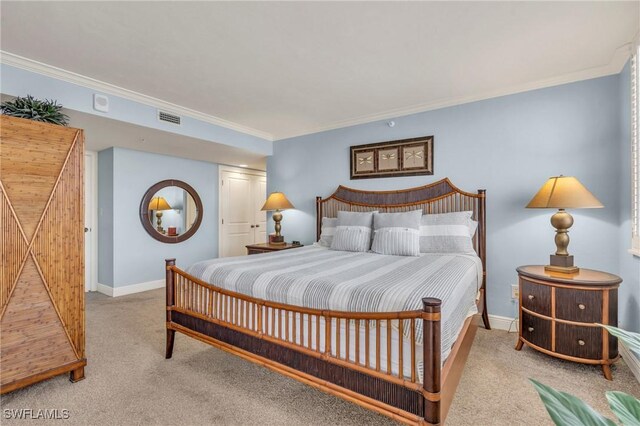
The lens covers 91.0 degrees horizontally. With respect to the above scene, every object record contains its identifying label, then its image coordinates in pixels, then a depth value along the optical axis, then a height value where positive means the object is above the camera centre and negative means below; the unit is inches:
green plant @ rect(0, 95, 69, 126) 83.7 +27.6
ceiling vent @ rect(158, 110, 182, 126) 139.6 +42.8
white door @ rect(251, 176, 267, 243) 260.1 +4.7
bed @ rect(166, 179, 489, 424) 55.2 -23.8
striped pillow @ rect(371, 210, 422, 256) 117.5 -8.6
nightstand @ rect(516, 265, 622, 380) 86.2 -29.3
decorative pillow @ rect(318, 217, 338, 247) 146.9 -9.1
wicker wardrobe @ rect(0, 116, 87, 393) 76.8 -10.7
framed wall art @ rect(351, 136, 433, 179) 145.2 +26.2
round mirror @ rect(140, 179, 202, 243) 190.2 +0.4
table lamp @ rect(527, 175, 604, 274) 96.0 +2.5
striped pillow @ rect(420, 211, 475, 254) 118.1 -8.4
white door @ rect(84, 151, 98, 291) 183.0 -6.2
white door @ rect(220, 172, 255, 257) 234.9 -1.1
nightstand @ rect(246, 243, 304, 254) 165.0 -19.1
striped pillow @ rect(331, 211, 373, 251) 128.3 -9.1
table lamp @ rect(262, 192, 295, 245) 177.0 +3.8
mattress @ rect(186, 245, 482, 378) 60.9 -16.6
